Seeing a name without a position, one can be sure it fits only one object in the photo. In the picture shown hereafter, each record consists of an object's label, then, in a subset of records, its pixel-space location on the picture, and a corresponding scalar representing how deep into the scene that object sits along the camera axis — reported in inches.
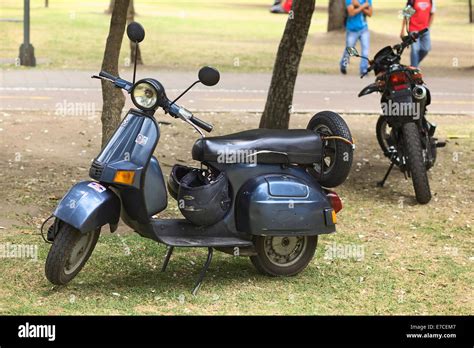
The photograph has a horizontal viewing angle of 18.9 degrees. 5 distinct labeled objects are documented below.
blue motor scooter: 332.2
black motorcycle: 504.7
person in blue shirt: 1034.4
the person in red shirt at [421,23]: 898.3
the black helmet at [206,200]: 351.0
